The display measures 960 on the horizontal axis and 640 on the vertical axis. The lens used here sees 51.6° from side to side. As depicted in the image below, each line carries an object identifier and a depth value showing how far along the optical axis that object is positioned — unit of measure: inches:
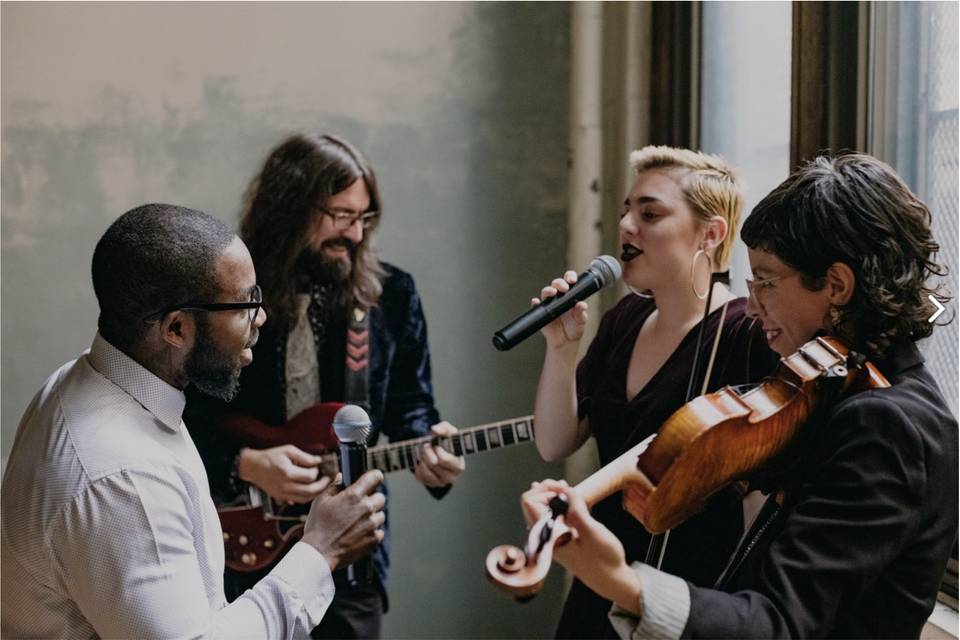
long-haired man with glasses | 100.7
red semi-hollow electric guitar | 99.3
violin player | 48.1
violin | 49.4
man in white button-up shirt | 53.9
